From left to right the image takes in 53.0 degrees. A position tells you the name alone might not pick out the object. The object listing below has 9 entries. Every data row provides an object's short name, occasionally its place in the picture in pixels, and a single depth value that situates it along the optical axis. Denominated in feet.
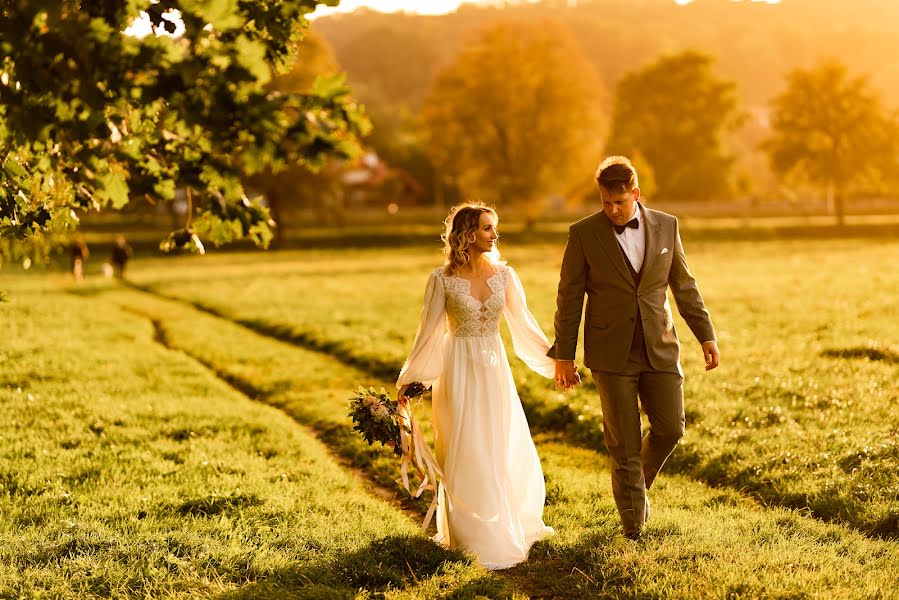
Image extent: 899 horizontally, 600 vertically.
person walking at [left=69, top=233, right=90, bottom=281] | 125.59
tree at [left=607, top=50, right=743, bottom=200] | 305.32
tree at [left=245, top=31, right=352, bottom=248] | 179.73
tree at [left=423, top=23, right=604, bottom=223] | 195.00
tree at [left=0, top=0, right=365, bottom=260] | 12.99
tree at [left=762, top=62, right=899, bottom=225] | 206.69
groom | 22.25
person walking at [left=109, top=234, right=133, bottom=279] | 127.65
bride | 22.44
